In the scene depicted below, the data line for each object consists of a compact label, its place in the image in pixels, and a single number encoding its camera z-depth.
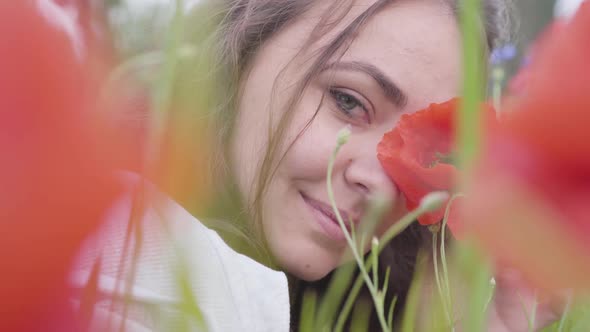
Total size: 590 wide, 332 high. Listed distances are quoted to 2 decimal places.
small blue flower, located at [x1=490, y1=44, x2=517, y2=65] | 1.13
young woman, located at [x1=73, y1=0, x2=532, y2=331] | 0.77
